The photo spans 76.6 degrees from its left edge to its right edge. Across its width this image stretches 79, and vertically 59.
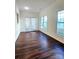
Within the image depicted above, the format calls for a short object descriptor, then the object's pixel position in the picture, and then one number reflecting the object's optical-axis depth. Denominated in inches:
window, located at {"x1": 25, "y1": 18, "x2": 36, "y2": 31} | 247.9
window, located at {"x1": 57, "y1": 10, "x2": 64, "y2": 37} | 111.2
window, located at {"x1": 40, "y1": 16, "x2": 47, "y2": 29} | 194.7
